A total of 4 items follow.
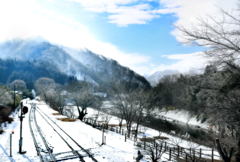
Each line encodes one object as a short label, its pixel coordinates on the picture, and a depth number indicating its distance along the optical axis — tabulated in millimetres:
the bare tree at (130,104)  30956
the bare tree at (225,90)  6422
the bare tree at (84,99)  41094
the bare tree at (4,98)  40366
